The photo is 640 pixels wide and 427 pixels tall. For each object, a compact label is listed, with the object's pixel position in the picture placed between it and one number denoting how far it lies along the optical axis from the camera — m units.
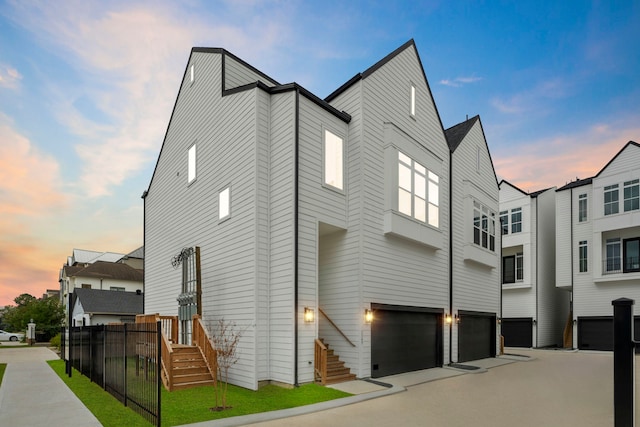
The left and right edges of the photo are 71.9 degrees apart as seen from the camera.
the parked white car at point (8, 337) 42.62
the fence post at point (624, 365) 3.93
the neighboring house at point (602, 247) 24.66
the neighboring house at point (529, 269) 28.83
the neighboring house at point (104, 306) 33.22
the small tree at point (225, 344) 11.70
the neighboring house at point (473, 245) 17.98
